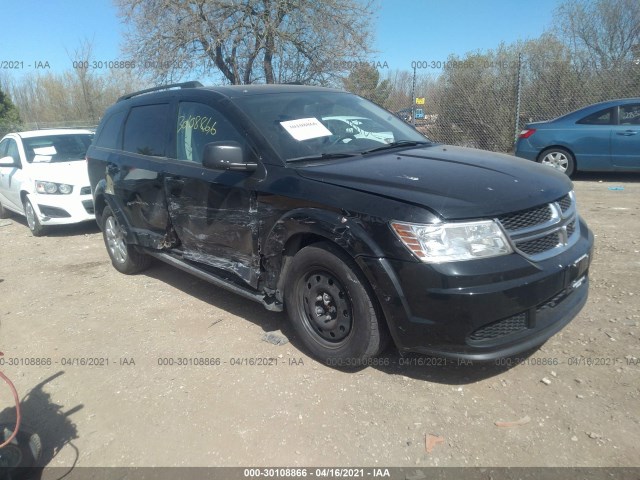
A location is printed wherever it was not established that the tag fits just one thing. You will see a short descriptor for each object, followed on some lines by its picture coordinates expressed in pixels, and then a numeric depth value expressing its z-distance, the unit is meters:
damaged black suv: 2.63
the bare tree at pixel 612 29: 15.02
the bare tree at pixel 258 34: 13.87
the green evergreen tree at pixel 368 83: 14.75
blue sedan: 8.70
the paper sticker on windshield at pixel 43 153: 7.84
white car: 7.40
